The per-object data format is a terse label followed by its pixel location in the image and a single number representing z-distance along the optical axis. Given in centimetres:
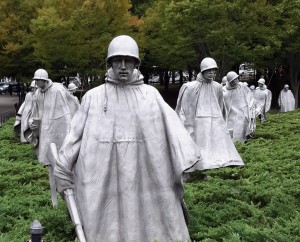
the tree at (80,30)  2831
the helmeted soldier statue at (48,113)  995
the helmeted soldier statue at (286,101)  3322
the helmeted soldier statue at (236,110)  1727
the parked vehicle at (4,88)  6206
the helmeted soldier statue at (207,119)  1201
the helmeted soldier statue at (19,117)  1825
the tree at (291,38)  3113
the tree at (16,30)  3338
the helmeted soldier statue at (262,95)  2664
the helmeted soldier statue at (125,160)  592
